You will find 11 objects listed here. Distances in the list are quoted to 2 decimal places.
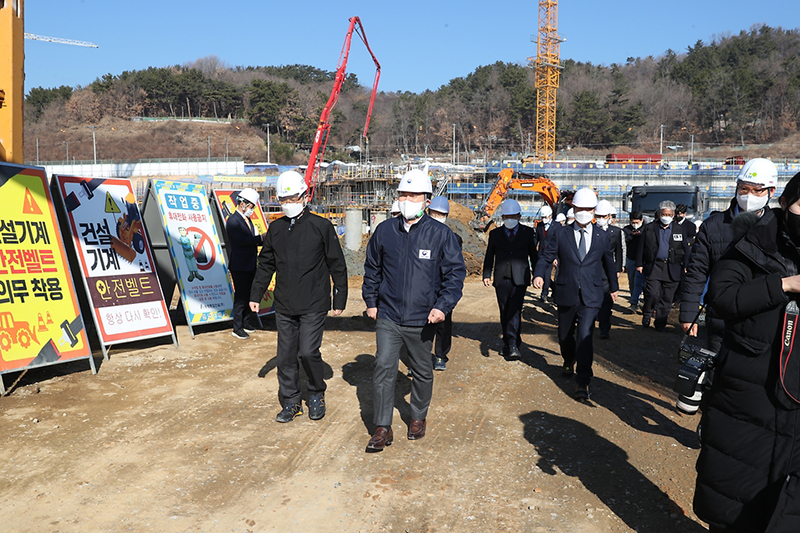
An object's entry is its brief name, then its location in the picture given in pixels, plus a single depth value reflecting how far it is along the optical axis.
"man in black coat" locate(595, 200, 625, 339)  8.88
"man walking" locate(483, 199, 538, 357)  7.78
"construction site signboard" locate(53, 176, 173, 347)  6.99
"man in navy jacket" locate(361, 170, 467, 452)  4.77
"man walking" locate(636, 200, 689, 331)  9.31
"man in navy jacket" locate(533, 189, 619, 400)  6.18
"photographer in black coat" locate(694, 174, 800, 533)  2.49
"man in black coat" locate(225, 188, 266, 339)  8.25
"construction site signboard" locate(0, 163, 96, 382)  5.91
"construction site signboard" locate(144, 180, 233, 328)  8.34
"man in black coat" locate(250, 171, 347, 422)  5.23
